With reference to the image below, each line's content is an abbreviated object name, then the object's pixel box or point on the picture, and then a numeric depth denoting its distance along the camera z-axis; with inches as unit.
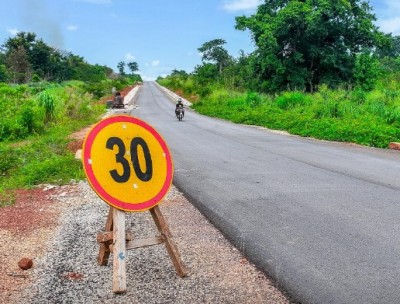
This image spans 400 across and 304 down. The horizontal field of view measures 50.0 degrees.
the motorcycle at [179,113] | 975.0
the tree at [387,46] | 1272.5
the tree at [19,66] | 2386.8
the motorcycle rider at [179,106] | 980.6
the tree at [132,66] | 6336.6
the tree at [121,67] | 5866.1
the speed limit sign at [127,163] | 143.9
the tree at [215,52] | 2851.9
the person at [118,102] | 1320.1
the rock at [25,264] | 162.6
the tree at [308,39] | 1186.0
